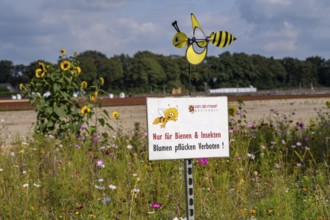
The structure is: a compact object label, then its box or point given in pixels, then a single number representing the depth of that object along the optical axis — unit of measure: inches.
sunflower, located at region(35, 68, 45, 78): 266.7
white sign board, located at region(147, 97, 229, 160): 117.1
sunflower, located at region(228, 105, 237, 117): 255.8
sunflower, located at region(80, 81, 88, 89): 270.8
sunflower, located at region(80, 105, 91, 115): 250.7
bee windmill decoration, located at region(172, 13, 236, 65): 128.5
